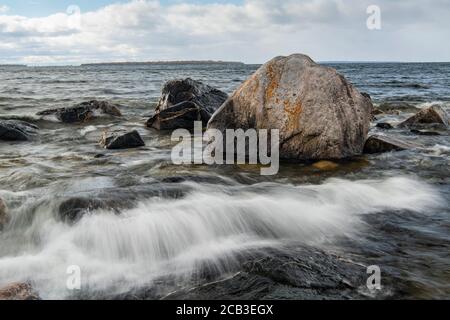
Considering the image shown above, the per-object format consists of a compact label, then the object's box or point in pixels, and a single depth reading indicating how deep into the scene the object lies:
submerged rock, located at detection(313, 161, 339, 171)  8.80
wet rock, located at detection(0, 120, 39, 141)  12.11
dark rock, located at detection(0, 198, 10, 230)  5.63
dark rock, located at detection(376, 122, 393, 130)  14.40
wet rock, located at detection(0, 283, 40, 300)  3.99
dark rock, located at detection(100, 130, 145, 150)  10.97
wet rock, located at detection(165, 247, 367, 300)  4.24
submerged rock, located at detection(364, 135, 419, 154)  10.20
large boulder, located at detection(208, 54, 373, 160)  9.45
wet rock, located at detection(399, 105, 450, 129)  14.55
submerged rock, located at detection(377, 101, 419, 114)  19.75
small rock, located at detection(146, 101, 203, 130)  14.23
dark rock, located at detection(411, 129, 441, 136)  12.80
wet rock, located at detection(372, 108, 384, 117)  18.58
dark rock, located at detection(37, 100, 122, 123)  16.08
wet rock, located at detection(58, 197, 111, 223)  5.68
